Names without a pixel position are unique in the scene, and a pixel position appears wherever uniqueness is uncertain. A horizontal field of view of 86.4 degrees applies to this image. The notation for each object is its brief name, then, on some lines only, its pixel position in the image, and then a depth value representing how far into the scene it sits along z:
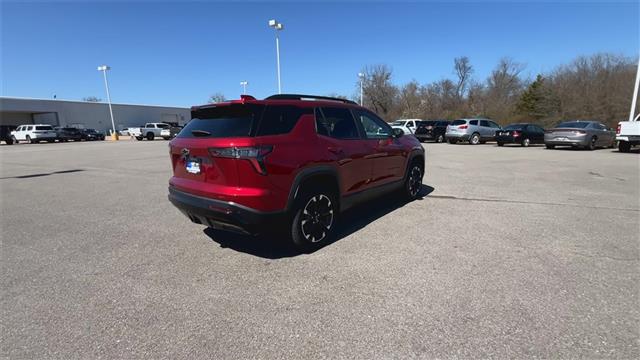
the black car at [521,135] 21.64
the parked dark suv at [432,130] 27.42
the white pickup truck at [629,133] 14.68
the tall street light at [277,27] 24.75
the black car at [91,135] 43.00
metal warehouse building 51.44
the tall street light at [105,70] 45.85
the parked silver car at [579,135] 17.56
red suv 3.52
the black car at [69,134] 39.94
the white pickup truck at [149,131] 42.69
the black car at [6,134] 36.81
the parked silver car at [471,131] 24.36
